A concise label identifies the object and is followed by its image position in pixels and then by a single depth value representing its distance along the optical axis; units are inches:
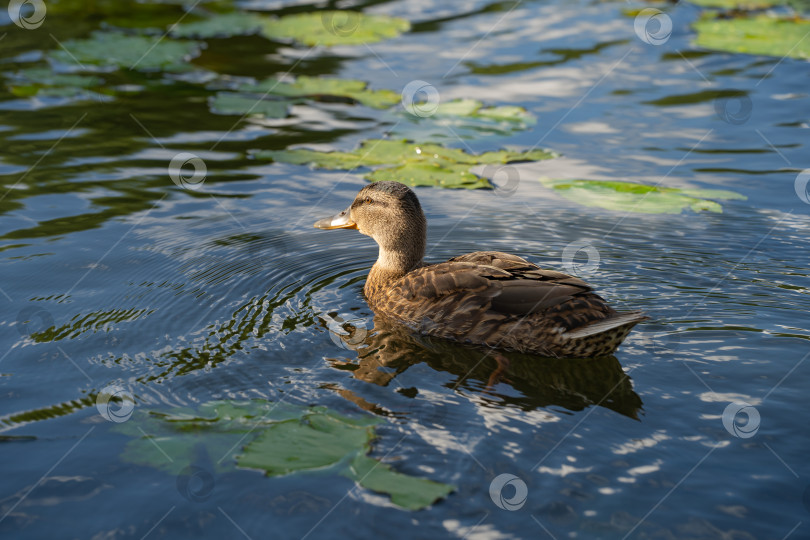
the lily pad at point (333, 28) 506.0
